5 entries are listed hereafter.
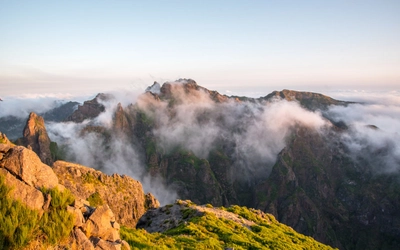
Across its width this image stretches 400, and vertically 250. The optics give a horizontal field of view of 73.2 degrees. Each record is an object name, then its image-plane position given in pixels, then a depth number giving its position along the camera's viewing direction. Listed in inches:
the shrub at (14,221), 539.2
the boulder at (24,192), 600.9
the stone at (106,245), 673.6
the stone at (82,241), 642.8
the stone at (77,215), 655.1
